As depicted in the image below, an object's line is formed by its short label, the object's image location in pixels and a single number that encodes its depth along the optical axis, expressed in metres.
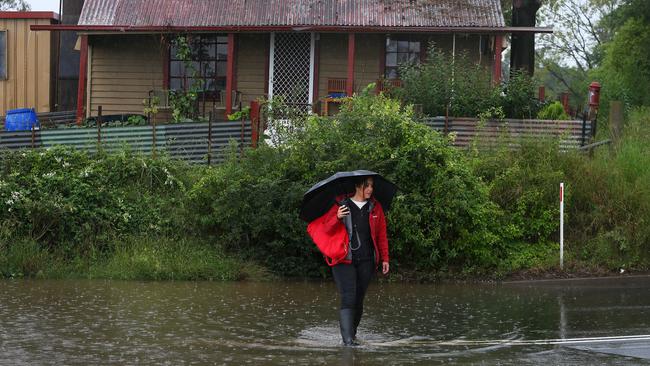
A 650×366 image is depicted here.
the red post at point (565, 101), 24.98
